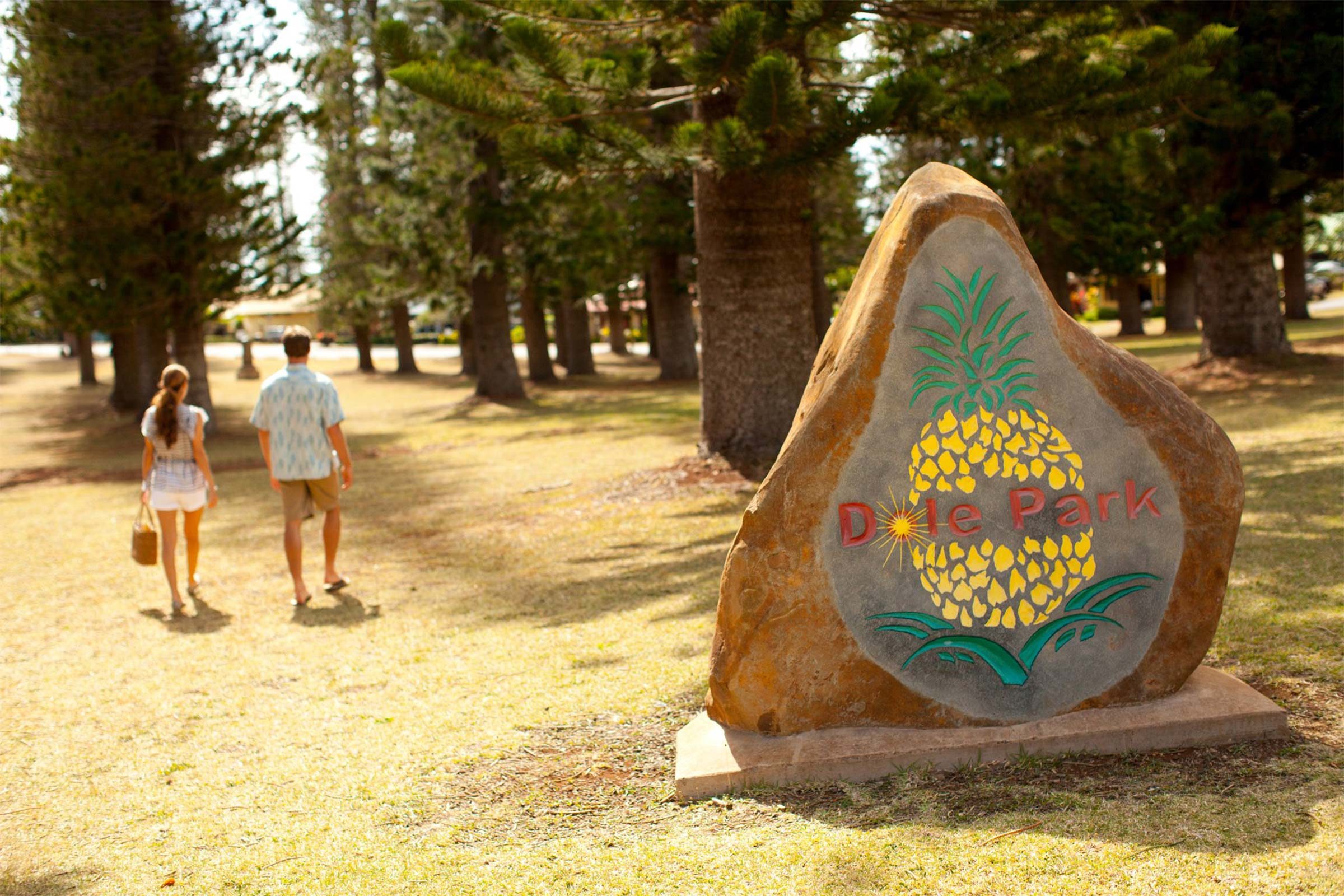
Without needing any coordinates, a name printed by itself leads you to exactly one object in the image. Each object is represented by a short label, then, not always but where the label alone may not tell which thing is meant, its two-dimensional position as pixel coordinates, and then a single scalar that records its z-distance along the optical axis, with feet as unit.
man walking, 22.75
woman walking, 23.25
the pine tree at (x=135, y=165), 51.65
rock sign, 12.51
